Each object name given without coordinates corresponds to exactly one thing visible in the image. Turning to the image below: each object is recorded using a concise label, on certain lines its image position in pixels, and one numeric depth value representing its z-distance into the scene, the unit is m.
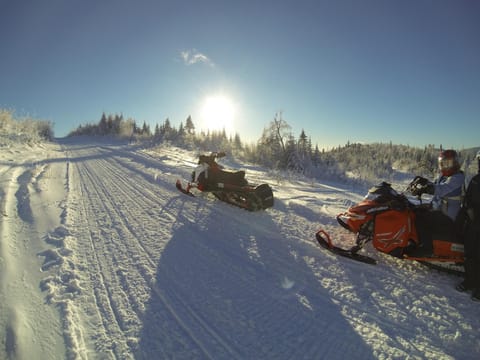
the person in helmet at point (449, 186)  3.31
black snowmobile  5.55
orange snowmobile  3.12
